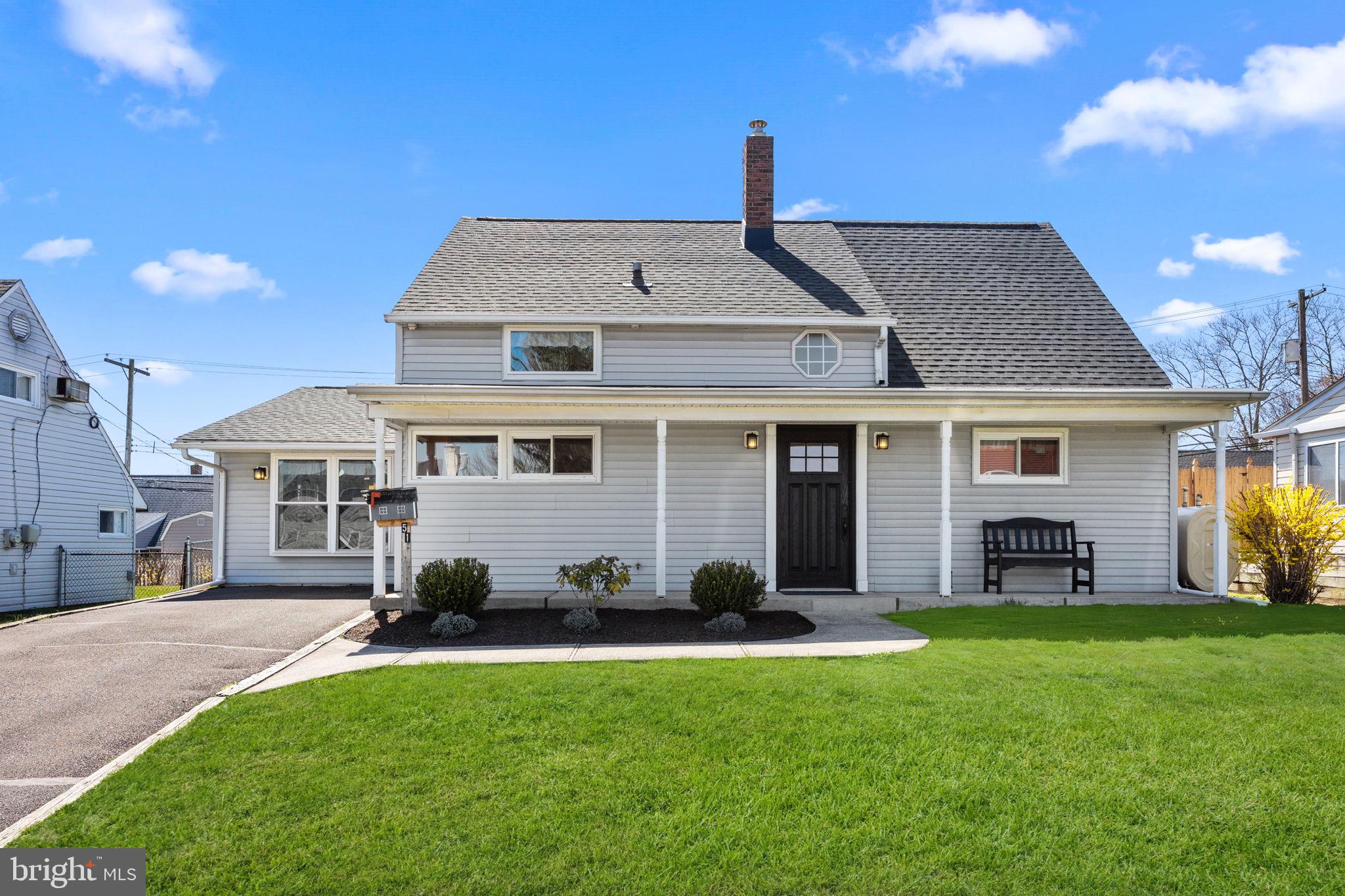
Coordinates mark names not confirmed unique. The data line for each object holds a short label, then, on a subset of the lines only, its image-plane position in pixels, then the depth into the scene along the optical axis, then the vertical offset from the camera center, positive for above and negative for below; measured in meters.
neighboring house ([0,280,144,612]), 12.07 -0.13
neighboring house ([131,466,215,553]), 28.48 -1.67
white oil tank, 10.60 -1.06
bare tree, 28.00 +5.32
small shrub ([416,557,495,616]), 8.49 -1.33
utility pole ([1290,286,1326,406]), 21.72 +4.40
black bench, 10.01 -0.96
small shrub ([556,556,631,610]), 8.55 -1.23
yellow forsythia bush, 10.46 -0.89
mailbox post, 8.77 -0.37
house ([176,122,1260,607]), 9.55 +0.61
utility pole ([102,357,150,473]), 28.23 +3.98
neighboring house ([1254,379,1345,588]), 12.77 +0.63
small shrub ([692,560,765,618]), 8.55 -1.35
